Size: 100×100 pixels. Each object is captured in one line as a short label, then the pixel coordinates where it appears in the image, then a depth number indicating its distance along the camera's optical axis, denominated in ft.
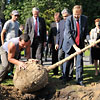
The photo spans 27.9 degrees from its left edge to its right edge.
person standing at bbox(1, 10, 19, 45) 21.26
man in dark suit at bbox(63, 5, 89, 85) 18.52
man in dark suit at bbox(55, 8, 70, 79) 21.59
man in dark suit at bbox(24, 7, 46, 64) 21.42
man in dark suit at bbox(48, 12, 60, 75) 22.85
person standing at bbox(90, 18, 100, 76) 23.17
